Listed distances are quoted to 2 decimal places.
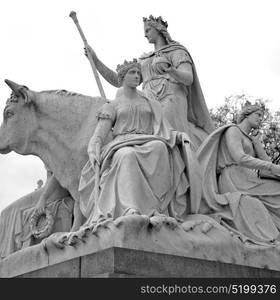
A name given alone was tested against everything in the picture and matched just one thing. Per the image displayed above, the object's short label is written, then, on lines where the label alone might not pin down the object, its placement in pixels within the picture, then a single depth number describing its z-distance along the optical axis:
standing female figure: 9.49
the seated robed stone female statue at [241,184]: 8.45
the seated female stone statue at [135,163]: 7.36
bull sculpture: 8.95
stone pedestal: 6.67
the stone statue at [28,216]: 9.03
